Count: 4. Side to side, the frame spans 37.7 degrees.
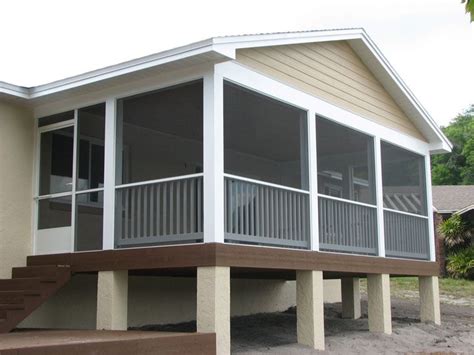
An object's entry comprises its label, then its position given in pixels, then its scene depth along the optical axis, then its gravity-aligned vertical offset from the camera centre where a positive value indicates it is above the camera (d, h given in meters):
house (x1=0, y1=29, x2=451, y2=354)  10.09 +1.26
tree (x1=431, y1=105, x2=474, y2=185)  58.56 +9.10
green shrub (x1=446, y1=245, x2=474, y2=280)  29.45 +0.02
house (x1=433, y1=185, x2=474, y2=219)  32.66 +3.22
